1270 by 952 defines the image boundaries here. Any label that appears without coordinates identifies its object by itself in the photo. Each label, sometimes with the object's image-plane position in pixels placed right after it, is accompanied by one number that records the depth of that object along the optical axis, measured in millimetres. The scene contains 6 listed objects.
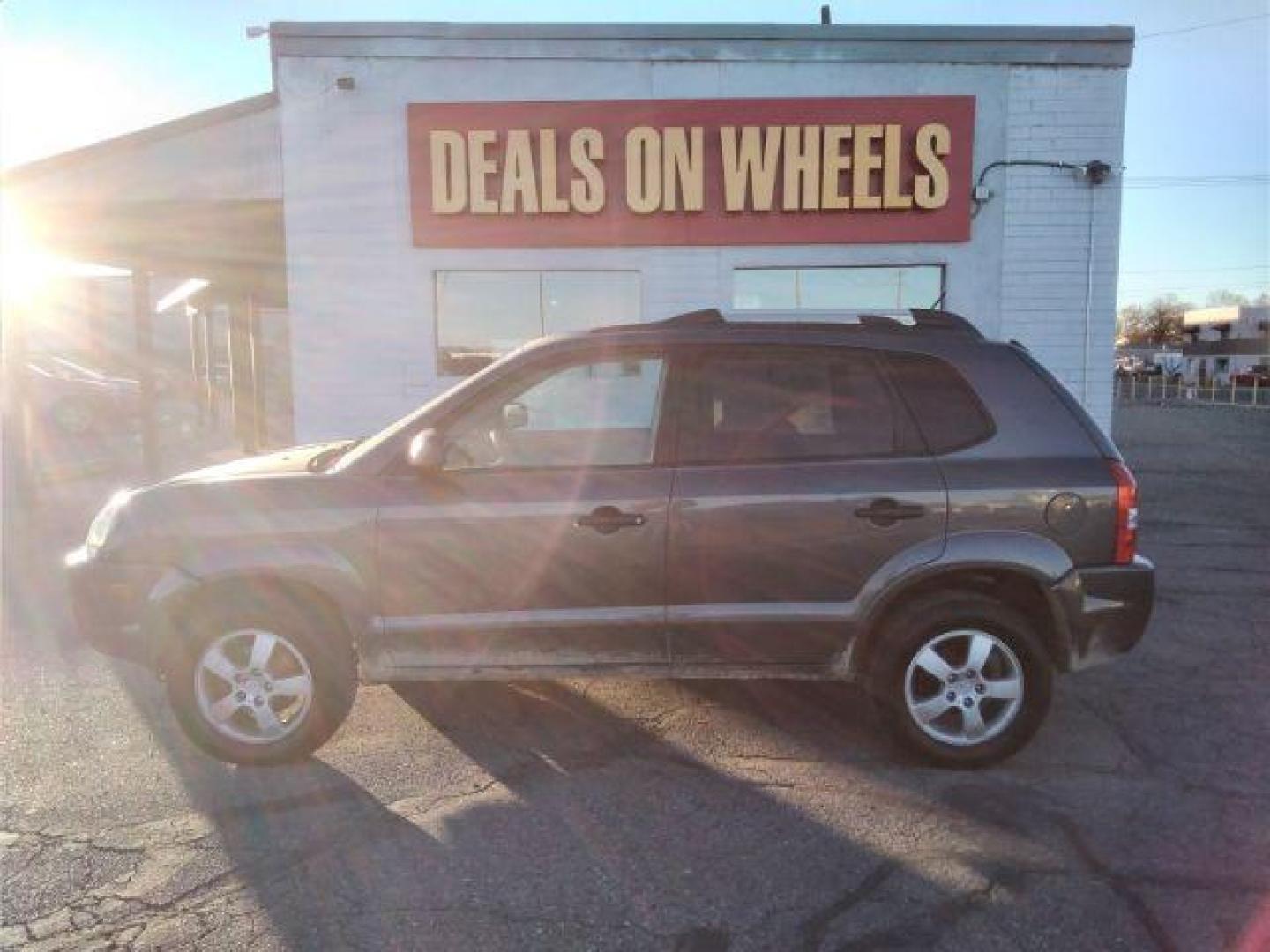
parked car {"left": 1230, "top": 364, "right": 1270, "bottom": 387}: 51344
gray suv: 3660
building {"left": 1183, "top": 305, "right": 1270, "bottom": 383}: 66375
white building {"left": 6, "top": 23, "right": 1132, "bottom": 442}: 9320
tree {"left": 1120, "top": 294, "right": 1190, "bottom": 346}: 103812
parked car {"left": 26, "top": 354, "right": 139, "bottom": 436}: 17172
